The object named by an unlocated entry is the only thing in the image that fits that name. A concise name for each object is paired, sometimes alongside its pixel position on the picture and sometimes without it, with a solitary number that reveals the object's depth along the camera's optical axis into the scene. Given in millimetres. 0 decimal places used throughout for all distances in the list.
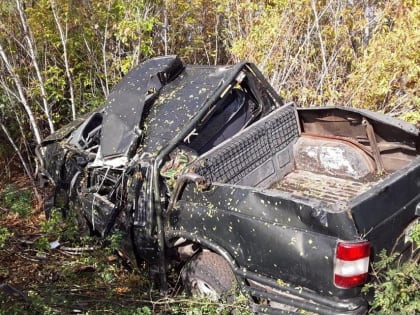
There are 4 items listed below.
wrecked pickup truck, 2572
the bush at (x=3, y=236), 3869
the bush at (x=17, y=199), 4770
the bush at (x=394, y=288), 2398
